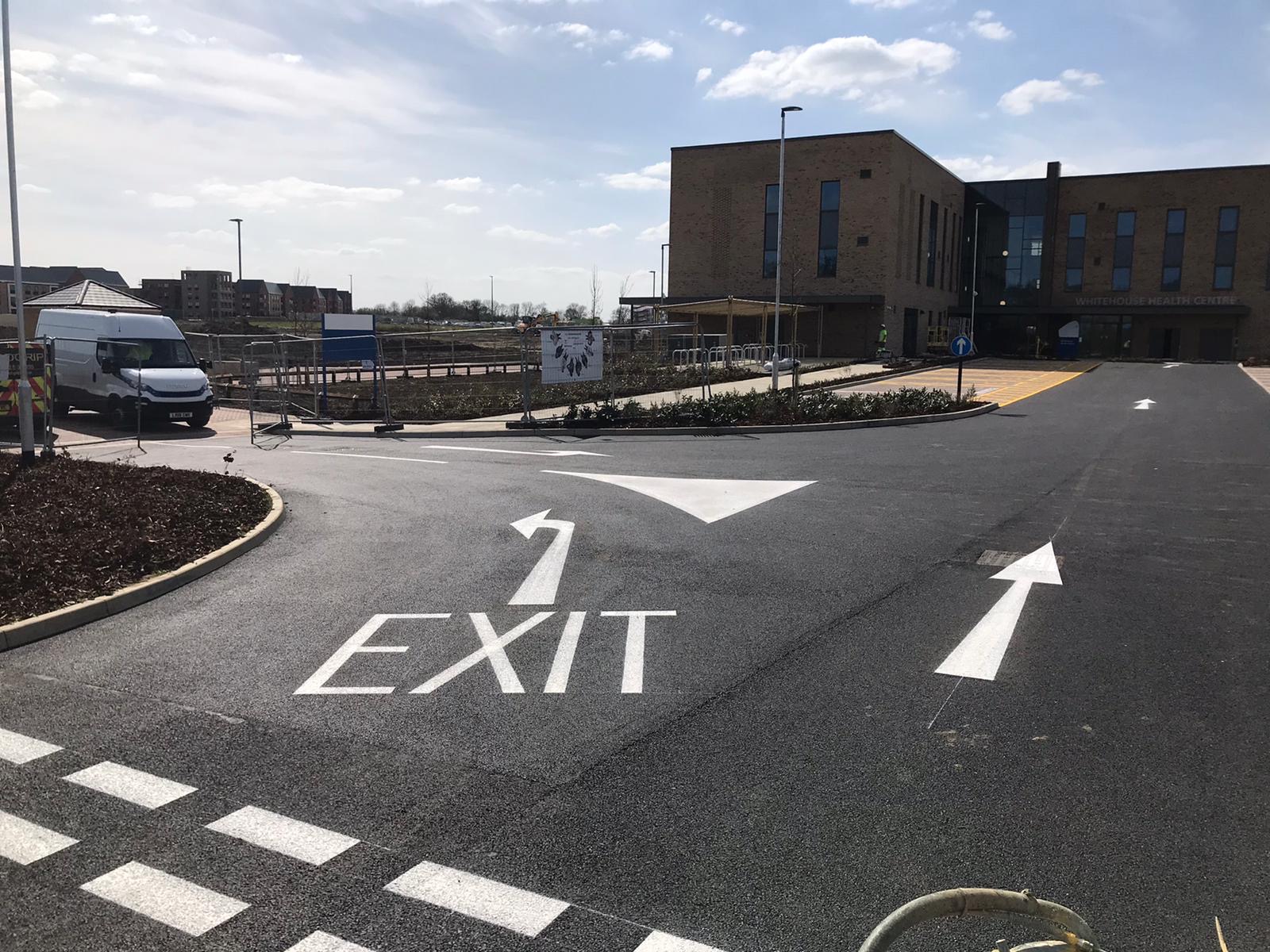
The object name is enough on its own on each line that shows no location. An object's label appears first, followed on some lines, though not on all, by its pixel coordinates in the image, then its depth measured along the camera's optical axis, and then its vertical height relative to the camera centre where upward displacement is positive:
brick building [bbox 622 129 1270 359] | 54.97 +7.54
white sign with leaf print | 20.50 +0.10
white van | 22.59 -0.42
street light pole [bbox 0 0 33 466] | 13.09 +0.38
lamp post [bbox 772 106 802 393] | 29.53 +0.32
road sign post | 25.08 +0.57
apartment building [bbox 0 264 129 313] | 105.88 +10.09
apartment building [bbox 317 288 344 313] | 146.62 +8.14
